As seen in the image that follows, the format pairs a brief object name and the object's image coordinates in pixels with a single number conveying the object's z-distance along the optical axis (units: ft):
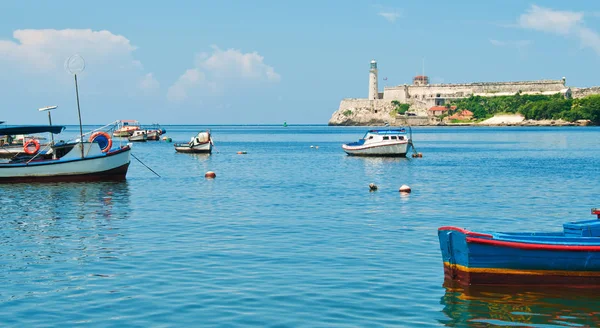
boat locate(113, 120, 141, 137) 370.20
